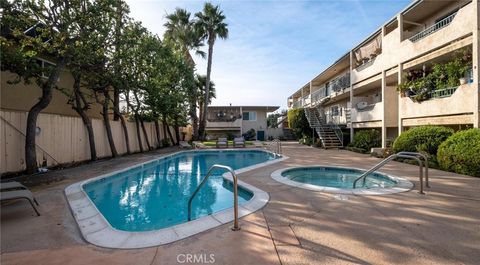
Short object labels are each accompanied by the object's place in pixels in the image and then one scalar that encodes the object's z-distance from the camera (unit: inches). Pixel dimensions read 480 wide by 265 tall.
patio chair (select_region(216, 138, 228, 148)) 869.2
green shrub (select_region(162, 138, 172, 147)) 965.2
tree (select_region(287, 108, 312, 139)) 909.8
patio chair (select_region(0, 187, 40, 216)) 185.9
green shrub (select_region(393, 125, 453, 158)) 417.1
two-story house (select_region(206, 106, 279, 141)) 1400.1
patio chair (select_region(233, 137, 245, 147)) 875.9
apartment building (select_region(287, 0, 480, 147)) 396.8
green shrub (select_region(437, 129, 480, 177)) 319.6
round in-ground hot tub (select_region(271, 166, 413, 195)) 254.8
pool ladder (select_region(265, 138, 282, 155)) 659.2
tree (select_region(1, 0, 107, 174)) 333.4
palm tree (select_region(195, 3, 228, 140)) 984.3
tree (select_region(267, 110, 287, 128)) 2162.9
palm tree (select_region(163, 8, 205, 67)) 1005.2
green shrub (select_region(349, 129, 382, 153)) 639.8
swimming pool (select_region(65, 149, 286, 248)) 160.7
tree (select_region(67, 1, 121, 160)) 378.0
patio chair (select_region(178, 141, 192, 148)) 891.4
